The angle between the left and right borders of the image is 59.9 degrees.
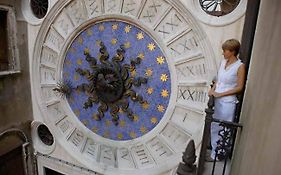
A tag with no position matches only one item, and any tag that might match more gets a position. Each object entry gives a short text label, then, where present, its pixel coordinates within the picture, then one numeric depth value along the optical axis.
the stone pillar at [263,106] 1.21
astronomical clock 3.21
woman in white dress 2.36
